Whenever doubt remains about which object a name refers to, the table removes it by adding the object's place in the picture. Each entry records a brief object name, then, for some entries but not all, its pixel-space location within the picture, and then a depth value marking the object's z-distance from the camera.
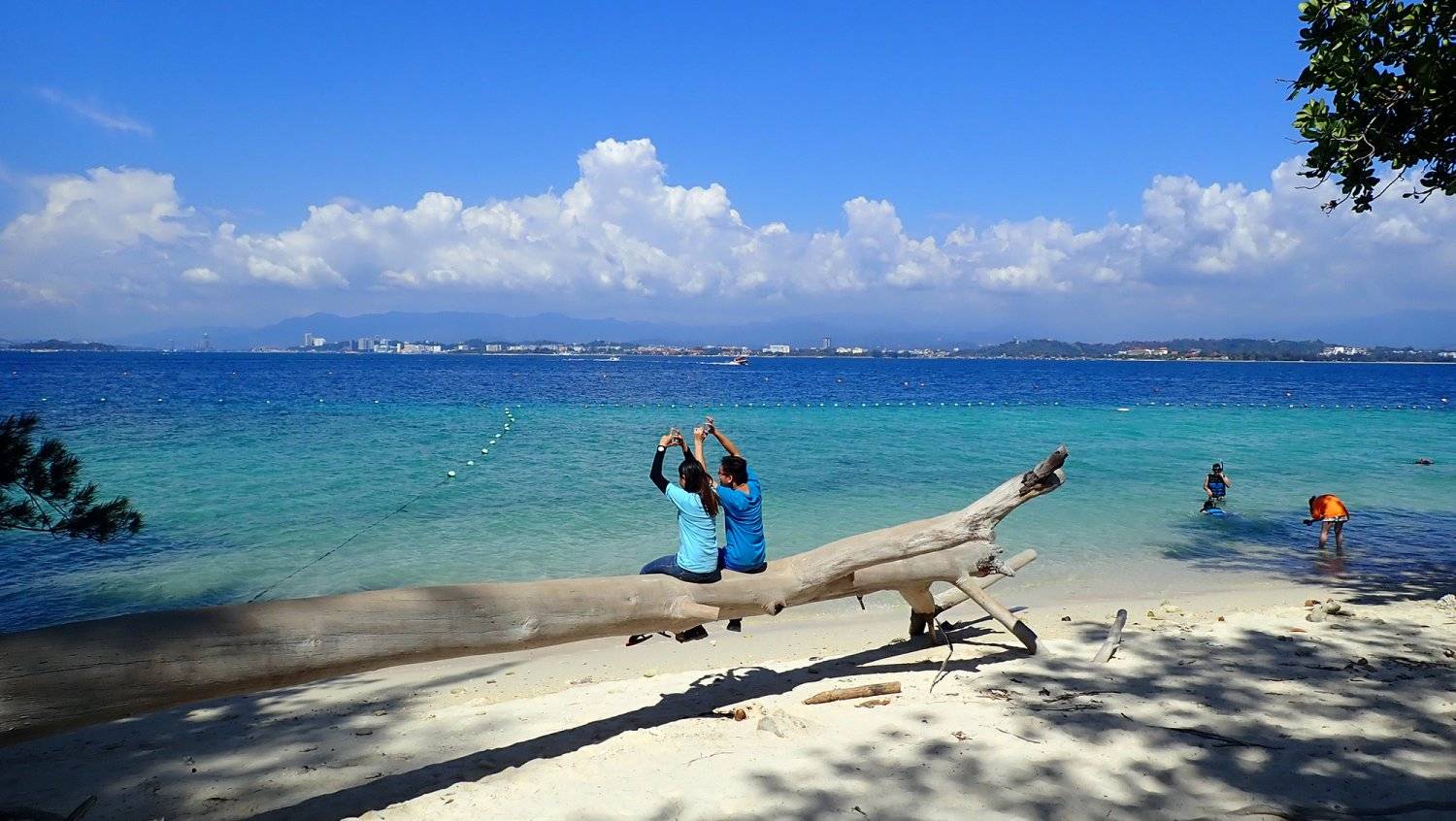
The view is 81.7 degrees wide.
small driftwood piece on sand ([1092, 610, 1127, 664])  7.14
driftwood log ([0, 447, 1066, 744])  3.46
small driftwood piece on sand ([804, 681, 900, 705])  6.37
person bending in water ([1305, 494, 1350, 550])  13.59
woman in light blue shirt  5.90
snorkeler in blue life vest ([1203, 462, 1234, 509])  16.69
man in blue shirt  6.19
